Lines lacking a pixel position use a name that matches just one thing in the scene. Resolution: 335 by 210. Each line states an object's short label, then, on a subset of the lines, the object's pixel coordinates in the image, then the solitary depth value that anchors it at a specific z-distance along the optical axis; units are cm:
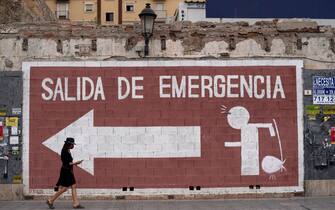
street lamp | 1520
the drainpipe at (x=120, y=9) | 2663
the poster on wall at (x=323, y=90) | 1565
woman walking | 1361
